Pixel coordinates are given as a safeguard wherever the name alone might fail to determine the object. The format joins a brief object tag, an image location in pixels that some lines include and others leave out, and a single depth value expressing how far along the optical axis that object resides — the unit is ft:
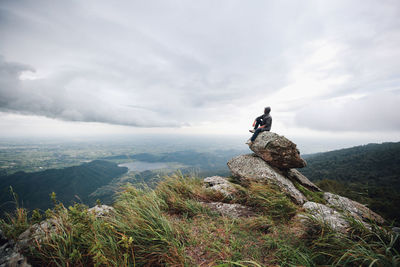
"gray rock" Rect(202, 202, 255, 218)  13.69
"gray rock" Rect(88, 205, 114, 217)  12.68
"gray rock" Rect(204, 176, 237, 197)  17.75
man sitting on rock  28.04
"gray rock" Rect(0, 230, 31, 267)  6.91
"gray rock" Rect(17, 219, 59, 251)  8.21
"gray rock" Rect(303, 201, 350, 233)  9.54
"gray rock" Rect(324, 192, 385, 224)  17.67
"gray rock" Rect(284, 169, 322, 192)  28.66
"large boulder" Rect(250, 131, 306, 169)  25.13
